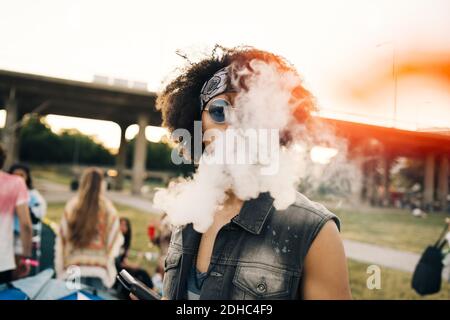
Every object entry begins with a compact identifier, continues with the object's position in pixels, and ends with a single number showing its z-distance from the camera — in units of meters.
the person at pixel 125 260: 3.48
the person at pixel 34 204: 3.98
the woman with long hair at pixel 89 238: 3.35
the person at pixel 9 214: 2.68
